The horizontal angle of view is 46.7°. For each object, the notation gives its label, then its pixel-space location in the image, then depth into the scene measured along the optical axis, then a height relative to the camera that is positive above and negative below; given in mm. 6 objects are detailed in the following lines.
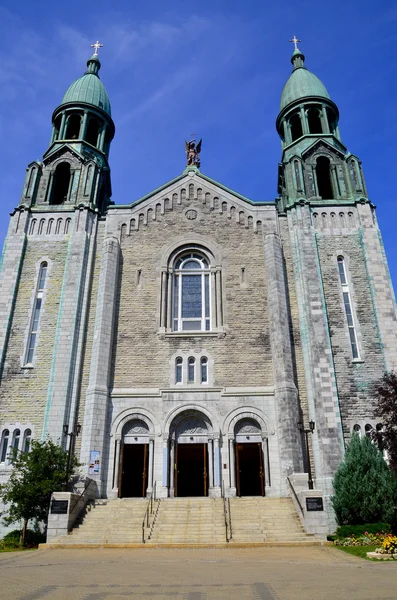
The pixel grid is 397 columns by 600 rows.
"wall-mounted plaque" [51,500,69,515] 15938 -76
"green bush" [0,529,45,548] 16422 -1148
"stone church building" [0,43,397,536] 20609 +8231
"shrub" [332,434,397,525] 16578 +489
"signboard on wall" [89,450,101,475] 19680 +1672
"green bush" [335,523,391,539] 15016 -828
